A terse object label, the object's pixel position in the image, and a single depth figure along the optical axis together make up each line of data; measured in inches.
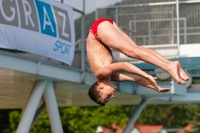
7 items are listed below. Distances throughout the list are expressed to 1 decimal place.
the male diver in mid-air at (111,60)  393.4
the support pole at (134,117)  1039.6
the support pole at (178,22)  786.8
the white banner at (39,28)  598.9
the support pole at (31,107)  693.3
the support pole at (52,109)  735.7
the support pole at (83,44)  723.7
